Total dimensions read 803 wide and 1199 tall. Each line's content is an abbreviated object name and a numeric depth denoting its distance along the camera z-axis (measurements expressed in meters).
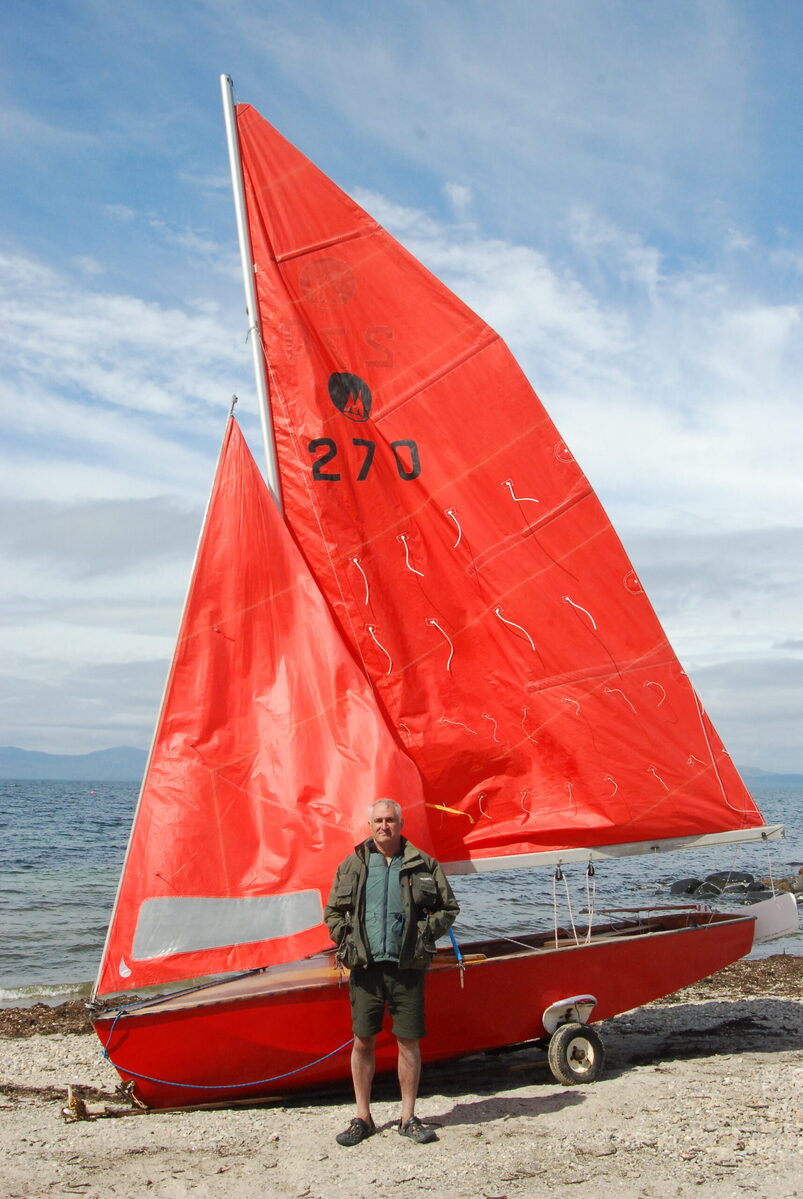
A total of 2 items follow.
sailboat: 5.80
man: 5.22
